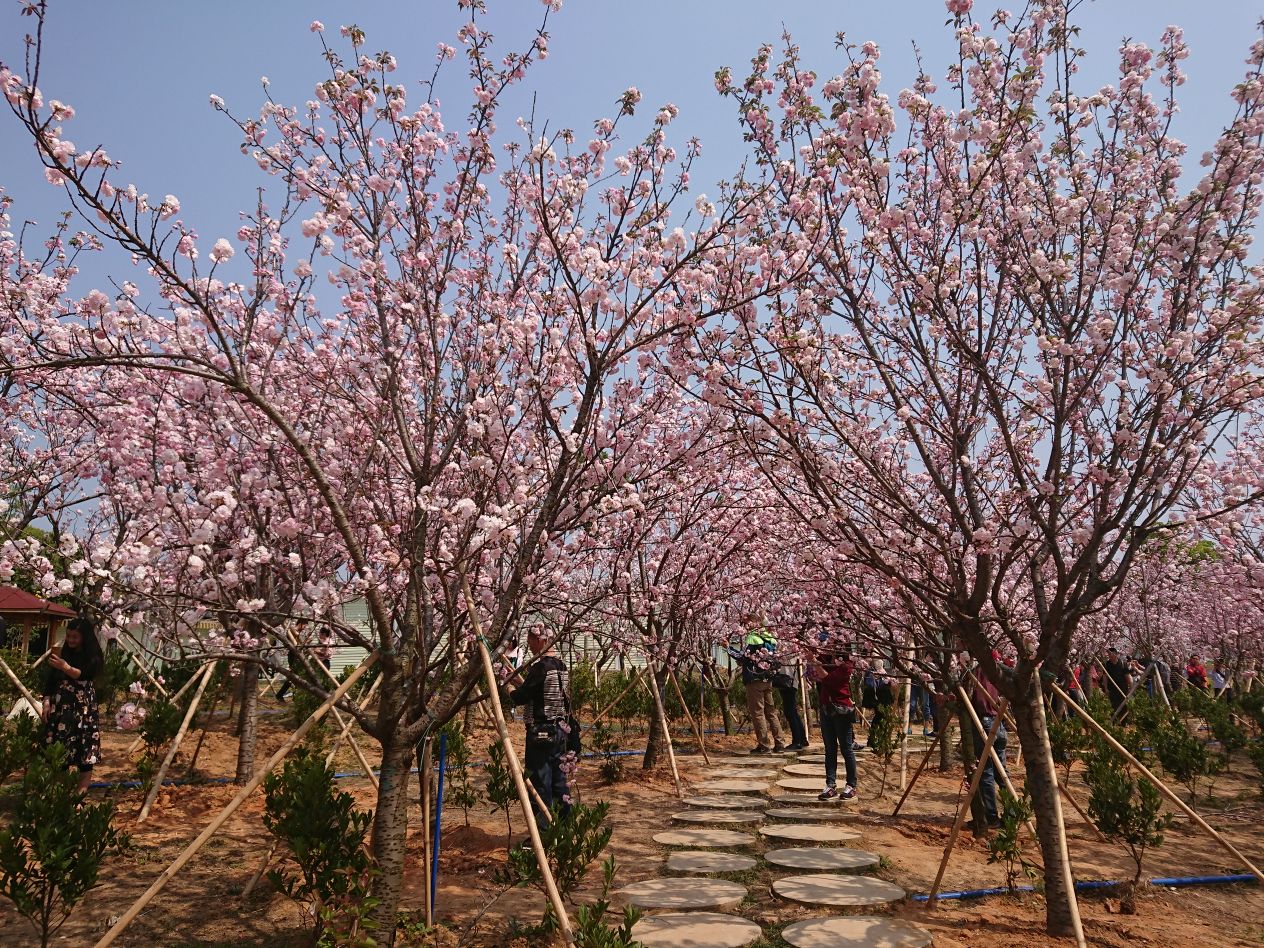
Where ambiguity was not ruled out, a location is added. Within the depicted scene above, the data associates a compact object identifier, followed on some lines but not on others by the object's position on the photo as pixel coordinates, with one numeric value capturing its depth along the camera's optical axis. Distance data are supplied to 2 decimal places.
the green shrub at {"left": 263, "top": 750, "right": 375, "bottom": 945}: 4.46
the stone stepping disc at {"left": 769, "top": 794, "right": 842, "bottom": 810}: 9.30
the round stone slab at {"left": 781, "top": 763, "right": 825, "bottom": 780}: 11.42
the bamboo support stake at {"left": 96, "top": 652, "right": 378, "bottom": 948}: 4.14
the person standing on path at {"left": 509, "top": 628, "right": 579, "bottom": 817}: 7.04
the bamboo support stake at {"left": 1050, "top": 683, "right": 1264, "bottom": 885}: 5.74
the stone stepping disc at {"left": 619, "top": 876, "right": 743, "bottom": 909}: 5.72
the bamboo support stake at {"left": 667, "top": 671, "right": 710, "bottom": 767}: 12.16
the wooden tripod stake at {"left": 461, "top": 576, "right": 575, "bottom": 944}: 4.25
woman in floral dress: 7.36
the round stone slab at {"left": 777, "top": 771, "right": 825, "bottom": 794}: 10.36
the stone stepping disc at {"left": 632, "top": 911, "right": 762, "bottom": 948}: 4.93
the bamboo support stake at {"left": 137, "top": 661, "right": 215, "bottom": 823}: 7.62
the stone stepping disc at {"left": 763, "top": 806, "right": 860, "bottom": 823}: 8.49
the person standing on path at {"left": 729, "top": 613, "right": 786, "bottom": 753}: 12.16
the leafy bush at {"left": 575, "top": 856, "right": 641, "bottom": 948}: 3.88
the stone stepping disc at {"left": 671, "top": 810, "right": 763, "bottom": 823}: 8.45
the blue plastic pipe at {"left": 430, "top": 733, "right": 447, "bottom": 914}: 5.28
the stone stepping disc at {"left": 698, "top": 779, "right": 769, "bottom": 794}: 10.06
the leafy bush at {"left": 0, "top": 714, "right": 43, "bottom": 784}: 7.93
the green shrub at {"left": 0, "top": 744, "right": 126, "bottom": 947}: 4.54
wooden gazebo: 14.57
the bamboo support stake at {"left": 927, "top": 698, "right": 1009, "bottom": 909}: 5.70
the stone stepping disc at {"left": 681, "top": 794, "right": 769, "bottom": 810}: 9.12
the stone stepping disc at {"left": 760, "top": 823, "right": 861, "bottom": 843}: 7.57
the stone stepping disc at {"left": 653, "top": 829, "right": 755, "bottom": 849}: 7.45
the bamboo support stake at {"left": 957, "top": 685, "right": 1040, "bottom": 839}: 6.71
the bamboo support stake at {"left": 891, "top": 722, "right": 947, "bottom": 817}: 7.57
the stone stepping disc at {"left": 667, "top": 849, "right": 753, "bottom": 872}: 6.64
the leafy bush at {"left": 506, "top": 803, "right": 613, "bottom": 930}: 5.17
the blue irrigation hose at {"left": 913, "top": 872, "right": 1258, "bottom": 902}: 6.04
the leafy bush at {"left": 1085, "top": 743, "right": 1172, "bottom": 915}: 6.35
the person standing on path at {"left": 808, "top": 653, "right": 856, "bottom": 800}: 9.23
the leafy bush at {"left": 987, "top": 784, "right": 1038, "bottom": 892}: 5.98
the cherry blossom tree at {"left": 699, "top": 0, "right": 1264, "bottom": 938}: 5.15
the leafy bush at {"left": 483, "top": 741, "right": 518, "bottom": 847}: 6.75
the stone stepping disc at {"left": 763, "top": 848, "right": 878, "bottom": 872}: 6.62
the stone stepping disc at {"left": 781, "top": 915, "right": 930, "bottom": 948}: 4.94
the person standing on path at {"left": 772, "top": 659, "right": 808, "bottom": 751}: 13.05
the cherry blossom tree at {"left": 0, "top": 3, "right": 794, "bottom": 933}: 4.98
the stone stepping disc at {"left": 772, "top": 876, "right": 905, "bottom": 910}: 5.77
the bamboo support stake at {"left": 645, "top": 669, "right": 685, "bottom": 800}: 10.01
